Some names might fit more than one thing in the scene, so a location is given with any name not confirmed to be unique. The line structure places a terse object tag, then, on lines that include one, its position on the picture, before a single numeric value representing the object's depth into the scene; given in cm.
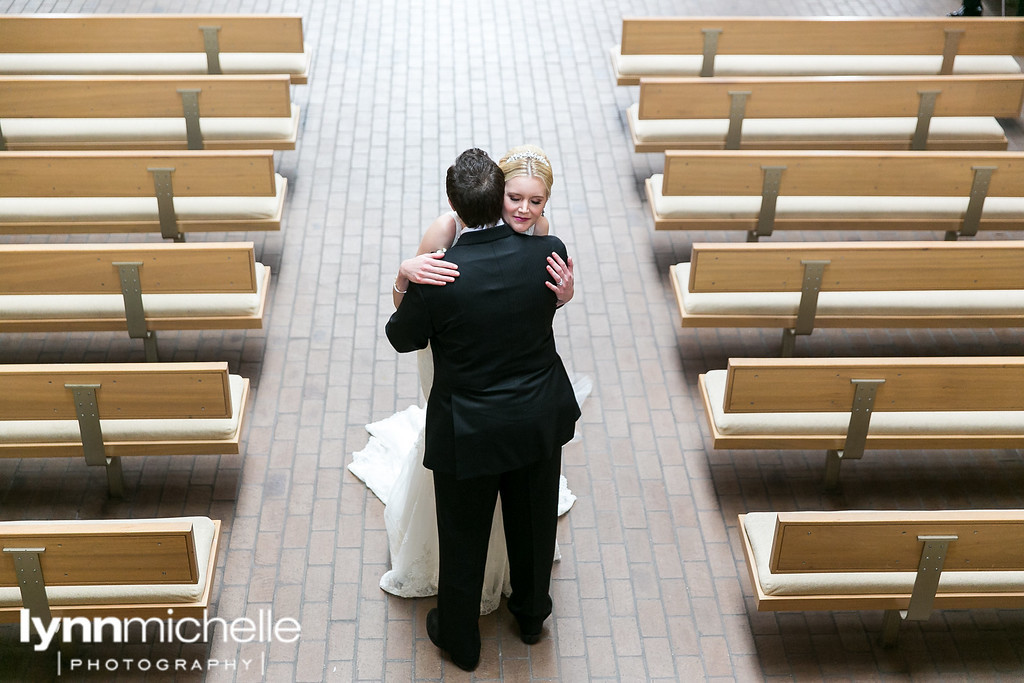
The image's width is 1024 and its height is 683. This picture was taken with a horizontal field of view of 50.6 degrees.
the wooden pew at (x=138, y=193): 664
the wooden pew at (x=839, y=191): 683
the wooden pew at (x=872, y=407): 525
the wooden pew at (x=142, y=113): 745
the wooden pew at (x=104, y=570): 427
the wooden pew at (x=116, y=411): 508
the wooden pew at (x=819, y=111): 760
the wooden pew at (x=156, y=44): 828
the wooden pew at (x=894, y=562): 441
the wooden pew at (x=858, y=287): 600
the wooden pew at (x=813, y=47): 846
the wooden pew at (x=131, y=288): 583
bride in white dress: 389
